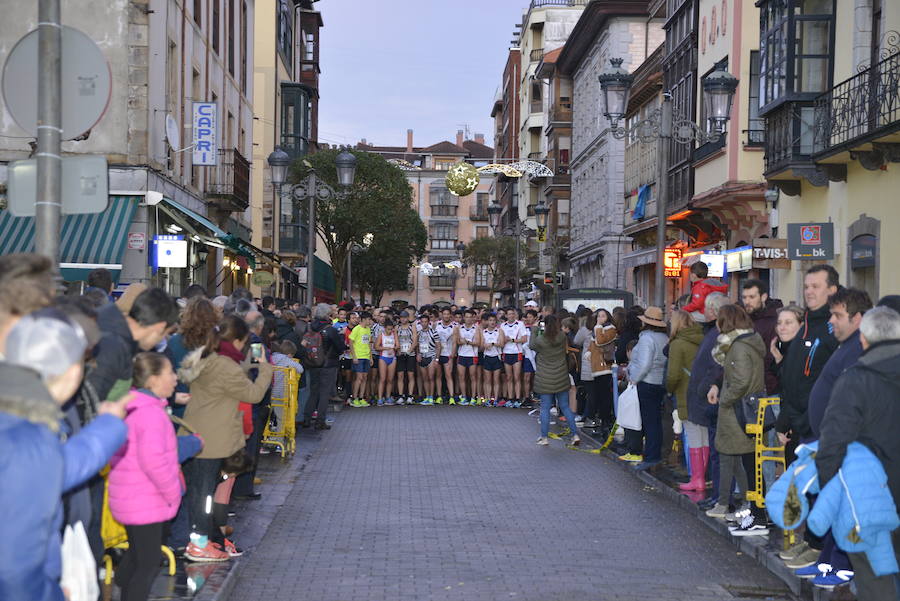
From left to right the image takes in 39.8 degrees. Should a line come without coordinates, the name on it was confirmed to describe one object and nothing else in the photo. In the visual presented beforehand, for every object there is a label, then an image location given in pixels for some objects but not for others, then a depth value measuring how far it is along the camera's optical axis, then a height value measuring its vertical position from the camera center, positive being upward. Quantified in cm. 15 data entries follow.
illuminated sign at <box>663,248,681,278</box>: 3475 +98
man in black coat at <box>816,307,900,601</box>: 663 -65
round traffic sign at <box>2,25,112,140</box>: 739 +124
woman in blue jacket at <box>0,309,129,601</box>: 399 -47
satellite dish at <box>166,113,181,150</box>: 2459 +324
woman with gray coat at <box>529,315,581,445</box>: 1717 -100
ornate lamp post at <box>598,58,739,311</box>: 1766 +268
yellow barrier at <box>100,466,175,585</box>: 632 -122
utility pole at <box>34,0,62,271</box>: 732 +98
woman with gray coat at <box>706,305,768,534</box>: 1027 -73
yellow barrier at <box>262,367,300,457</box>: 1534 -155
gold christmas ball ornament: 3216 +303
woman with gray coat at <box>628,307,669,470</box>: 1402 -89
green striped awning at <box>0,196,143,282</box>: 2145 +92
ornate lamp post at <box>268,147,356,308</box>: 2562 +236
